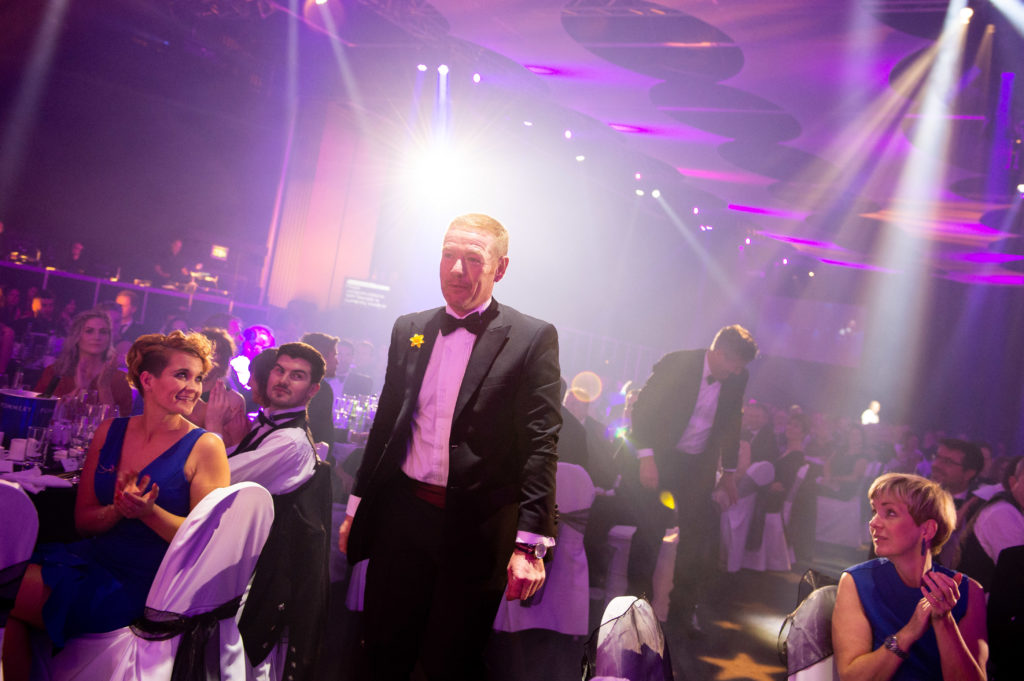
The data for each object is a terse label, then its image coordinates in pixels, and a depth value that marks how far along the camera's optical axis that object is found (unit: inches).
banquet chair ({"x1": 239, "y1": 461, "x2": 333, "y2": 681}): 98.1
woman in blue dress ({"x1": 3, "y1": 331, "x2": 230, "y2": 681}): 78.7
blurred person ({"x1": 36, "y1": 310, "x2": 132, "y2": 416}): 173.8
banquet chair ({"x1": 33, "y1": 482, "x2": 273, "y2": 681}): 78.5
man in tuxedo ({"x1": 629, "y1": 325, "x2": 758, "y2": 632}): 178.7
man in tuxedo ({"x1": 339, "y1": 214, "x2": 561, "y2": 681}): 76.5
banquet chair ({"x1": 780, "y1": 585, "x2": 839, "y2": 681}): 81.3
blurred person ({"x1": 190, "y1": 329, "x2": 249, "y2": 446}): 123.6
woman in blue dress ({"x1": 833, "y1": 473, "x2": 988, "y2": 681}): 78.3
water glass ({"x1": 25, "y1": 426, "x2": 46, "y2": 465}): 115.0
